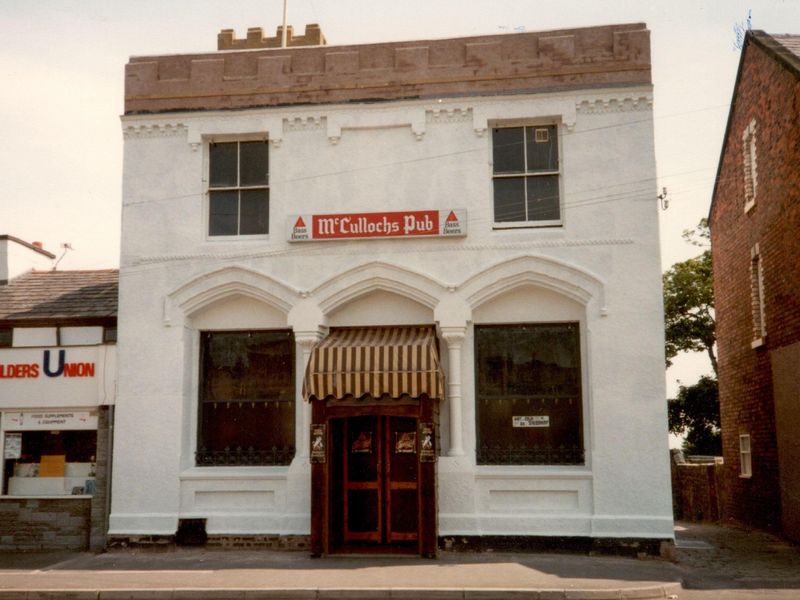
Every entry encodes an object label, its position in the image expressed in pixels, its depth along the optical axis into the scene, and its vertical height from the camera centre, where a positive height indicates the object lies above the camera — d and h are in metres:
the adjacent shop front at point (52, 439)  14.93 +0.13
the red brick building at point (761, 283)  15.91 +3.20
